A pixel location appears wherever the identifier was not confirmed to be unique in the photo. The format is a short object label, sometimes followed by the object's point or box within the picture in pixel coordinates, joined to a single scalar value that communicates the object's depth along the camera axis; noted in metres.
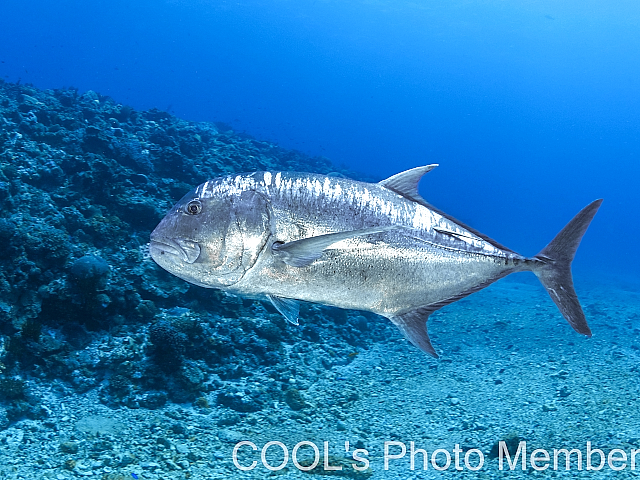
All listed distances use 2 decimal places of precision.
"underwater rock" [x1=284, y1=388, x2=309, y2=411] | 4.99
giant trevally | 1.96
